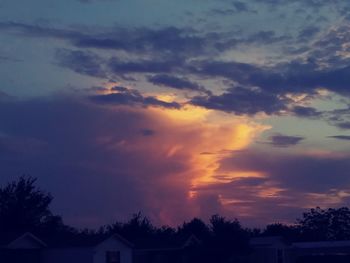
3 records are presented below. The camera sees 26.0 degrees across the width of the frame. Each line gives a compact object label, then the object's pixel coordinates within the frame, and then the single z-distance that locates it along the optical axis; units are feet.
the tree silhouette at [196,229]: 230.48
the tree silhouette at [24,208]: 285.02
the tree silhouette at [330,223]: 364.79
